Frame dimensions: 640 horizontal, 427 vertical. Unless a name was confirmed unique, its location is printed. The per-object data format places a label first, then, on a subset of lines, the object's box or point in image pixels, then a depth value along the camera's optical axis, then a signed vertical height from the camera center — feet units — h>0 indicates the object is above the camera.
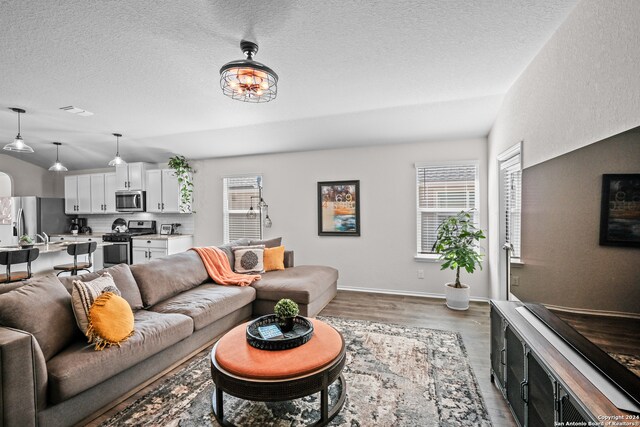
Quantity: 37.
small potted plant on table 7.09 -2.48
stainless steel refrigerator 19.43 -0.29
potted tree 12.73 -1.83
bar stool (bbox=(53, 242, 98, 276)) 13.66 -1.93
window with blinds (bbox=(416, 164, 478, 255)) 14.47 +0.75
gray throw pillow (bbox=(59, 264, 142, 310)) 8.75 -2.19
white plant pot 12.85 -3.89
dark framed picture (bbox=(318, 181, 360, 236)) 16.17 +0.13
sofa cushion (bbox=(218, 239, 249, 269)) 13.79 -1.84
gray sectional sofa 5.27 -3.03
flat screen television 3.61 -0.80
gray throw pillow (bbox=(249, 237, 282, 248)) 14.99 -1.63
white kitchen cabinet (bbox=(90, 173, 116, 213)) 20.85 +1.41
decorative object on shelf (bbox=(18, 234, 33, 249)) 13.81 -1.43
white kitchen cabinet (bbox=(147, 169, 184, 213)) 19.15 +1.35
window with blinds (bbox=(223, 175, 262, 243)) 18.47 +0.26
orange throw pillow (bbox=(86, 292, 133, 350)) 6.57 -2.55
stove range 18.52 -2.33
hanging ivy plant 18.71 +2.16
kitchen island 13.74 -2.35
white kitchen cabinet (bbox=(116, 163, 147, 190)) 19.83 +2.46
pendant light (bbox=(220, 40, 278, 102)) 6.61 +3.20
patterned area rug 6.19 -4.41
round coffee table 5.45 -3.12
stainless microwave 19.71 +0.75
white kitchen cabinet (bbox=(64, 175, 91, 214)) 21.59 +1.38
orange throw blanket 12.02 -2.50
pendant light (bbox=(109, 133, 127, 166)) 15.74 +2.79
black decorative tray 6.43 -2.90
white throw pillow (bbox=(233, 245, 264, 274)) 13.53 -2.27
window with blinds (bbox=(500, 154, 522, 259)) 8.84 +0.31
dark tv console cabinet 3.65 -2.67
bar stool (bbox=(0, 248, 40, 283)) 11.33 -1.85
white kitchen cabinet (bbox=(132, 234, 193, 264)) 18.11 -2.15
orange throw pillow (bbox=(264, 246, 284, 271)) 14.07 -2.33
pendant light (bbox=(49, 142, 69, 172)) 16.03 +3.77
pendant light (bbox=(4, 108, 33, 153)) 11.93 +2.81
